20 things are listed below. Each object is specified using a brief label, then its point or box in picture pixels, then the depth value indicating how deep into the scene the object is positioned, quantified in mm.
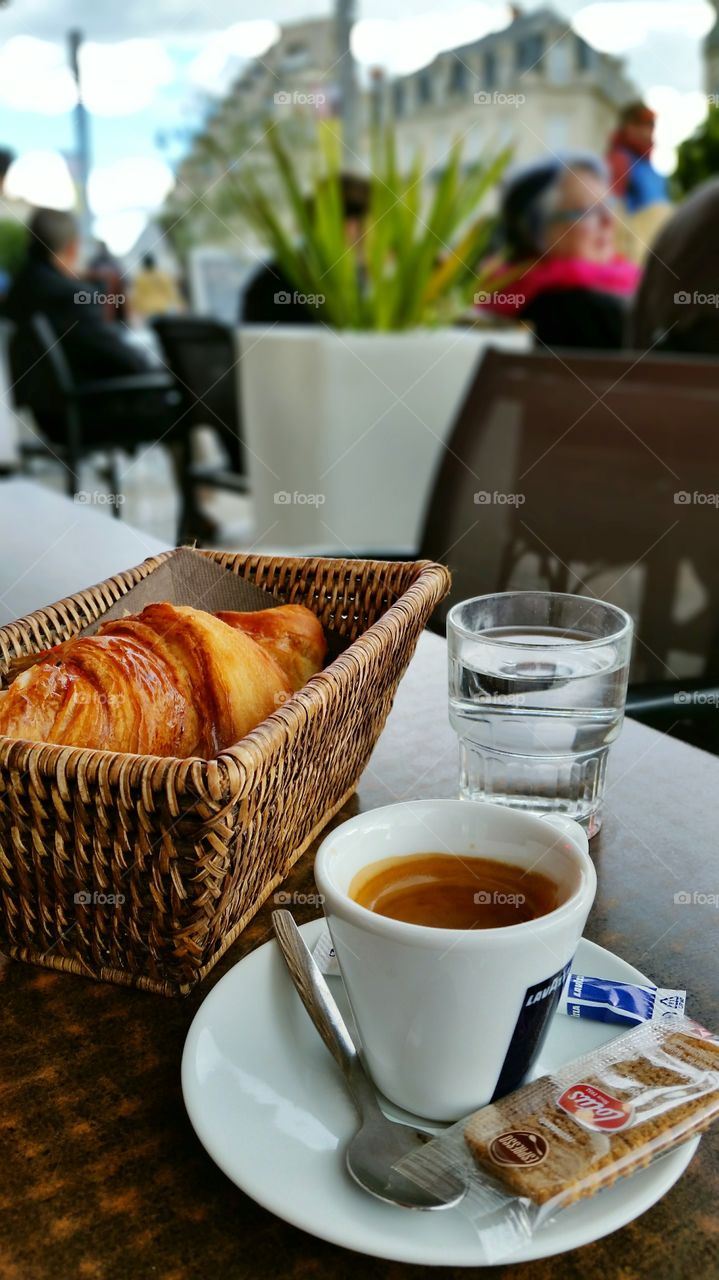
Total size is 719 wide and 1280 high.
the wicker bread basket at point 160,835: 415
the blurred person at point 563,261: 2715
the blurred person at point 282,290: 3213
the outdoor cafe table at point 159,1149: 345
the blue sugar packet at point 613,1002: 440
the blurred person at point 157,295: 5285
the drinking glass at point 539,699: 593
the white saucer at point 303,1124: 328
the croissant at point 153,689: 496
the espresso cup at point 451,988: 371
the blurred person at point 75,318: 4137
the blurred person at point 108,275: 5230
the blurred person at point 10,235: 5152
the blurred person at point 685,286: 1853
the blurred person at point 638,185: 3561
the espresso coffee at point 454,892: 415
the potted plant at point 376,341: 2369
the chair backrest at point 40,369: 3787
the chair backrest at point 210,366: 3441
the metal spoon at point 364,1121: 343
